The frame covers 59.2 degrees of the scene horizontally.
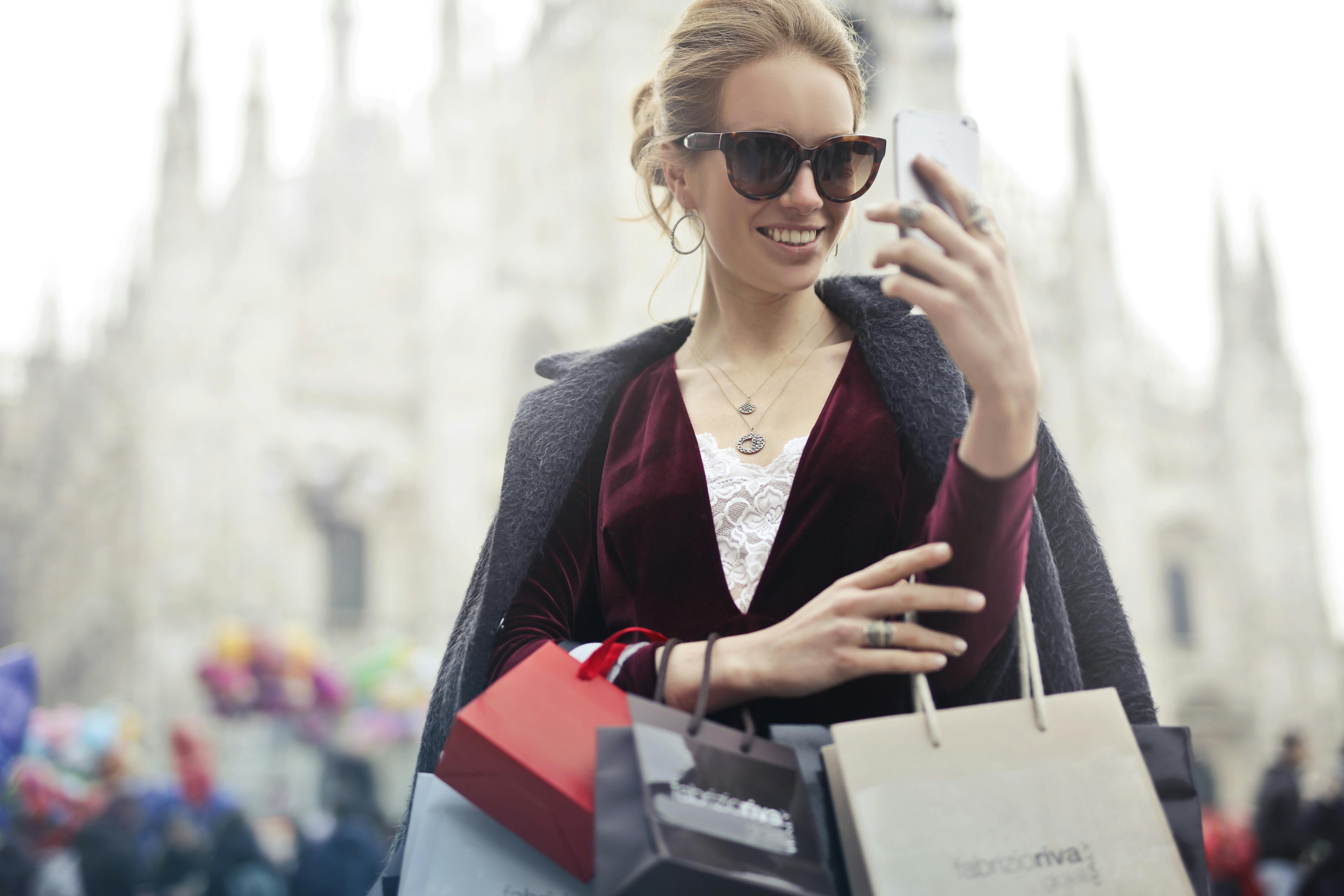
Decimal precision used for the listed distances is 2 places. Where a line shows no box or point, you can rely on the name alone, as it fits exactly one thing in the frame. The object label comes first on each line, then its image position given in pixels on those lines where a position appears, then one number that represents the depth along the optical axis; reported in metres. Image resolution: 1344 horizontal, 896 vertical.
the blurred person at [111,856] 5.15
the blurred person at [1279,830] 4.72
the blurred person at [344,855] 4.98
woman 0.81
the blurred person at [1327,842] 4.20
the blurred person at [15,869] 4.82
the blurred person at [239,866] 4.95
